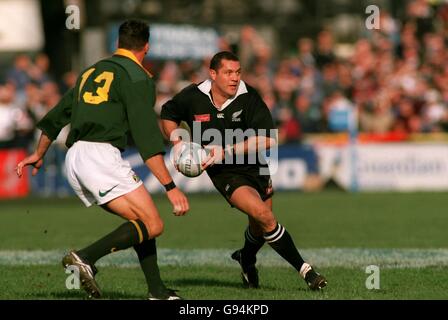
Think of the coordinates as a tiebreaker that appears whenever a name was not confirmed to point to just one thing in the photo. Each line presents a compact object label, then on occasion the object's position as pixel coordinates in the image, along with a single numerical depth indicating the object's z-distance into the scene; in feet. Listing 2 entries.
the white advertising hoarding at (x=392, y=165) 155.63
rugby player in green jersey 56.18
